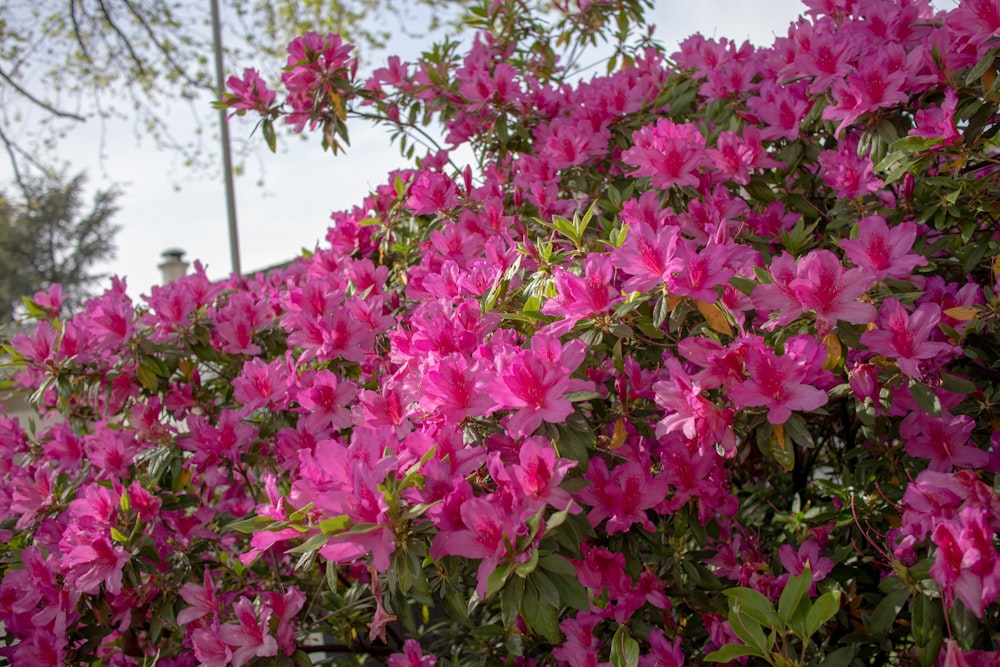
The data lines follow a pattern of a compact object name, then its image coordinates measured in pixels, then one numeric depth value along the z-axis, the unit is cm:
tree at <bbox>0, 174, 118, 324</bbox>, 2067
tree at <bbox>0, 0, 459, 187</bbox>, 571
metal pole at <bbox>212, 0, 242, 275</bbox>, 623
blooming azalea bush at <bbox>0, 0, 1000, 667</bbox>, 101
